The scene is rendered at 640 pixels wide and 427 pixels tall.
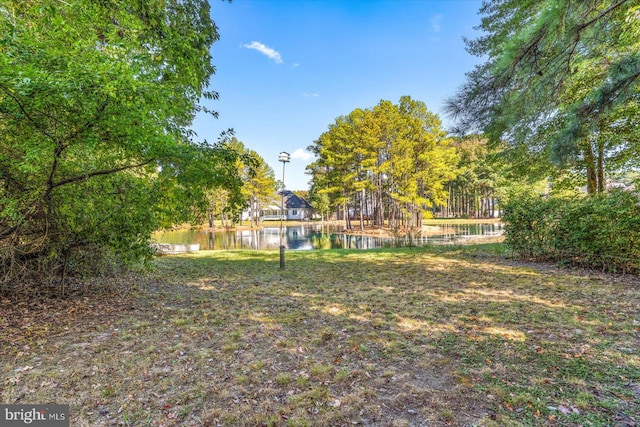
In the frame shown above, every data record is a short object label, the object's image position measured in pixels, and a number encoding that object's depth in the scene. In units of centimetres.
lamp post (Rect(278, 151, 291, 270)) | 889
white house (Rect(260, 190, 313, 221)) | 4538
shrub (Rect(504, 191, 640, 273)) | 575
